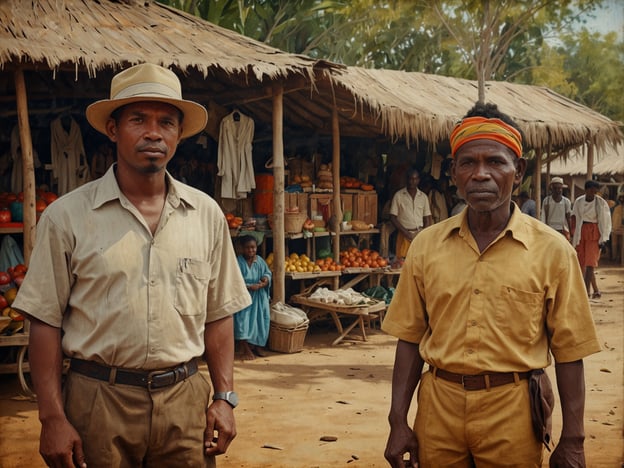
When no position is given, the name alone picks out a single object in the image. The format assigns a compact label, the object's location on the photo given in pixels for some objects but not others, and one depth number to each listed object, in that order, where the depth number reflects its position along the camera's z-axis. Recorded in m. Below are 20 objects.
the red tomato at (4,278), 7.14
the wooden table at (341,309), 9.36
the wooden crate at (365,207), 10.88
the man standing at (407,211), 11.20
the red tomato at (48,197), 7.80
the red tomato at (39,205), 7.52
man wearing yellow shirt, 2.40
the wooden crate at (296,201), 9.55
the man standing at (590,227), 12.72
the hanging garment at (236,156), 8.97
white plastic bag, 8.75
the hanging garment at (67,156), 8.49
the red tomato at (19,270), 7.19
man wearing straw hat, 2.35
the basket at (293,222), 9.42
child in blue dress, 8.47
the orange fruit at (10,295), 7.02
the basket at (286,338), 8.80
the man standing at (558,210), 13.18
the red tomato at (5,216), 7.25
